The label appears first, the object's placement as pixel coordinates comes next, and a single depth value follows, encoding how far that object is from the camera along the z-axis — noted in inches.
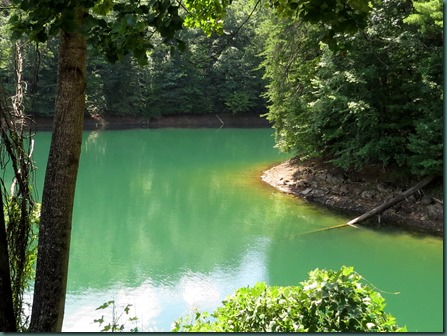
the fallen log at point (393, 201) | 405.1
